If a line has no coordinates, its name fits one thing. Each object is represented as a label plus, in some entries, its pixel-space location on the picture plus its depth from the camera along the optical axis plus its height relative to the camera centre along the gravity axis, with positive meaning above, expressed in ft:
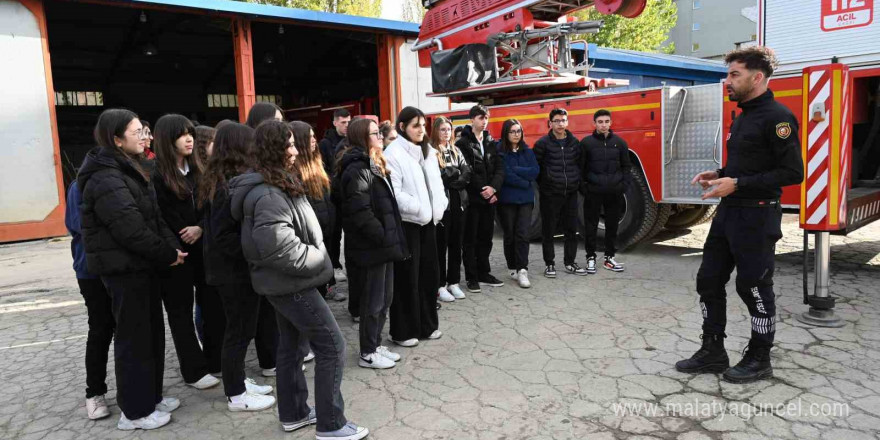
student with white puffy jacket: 13.26 -1.32
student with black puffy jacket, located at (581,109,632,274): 19.79 -0.81
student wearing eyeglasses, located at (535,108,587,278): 19.85 -0.87
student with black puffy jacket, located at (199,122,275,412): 9.89 -1.47
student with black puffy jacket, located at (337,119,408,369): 11.97 -1.28
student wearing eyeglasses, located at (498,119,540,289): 19.02 -1.05
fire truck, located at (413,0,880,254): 14.38 +1.84
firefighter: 10.60 -0.75
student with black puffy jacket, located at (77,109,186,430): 9.63 -1.21
